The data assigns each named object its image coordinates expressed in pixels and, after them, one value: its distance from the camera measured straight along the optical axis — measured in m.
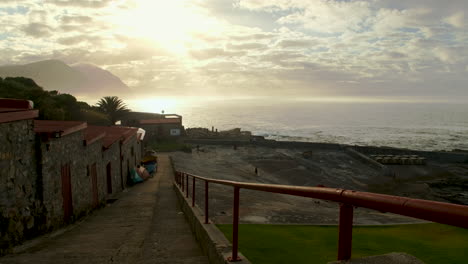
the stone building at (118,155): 18.92
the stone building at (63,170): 9.72
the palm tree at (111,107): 50.06
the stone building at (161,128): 55.97
